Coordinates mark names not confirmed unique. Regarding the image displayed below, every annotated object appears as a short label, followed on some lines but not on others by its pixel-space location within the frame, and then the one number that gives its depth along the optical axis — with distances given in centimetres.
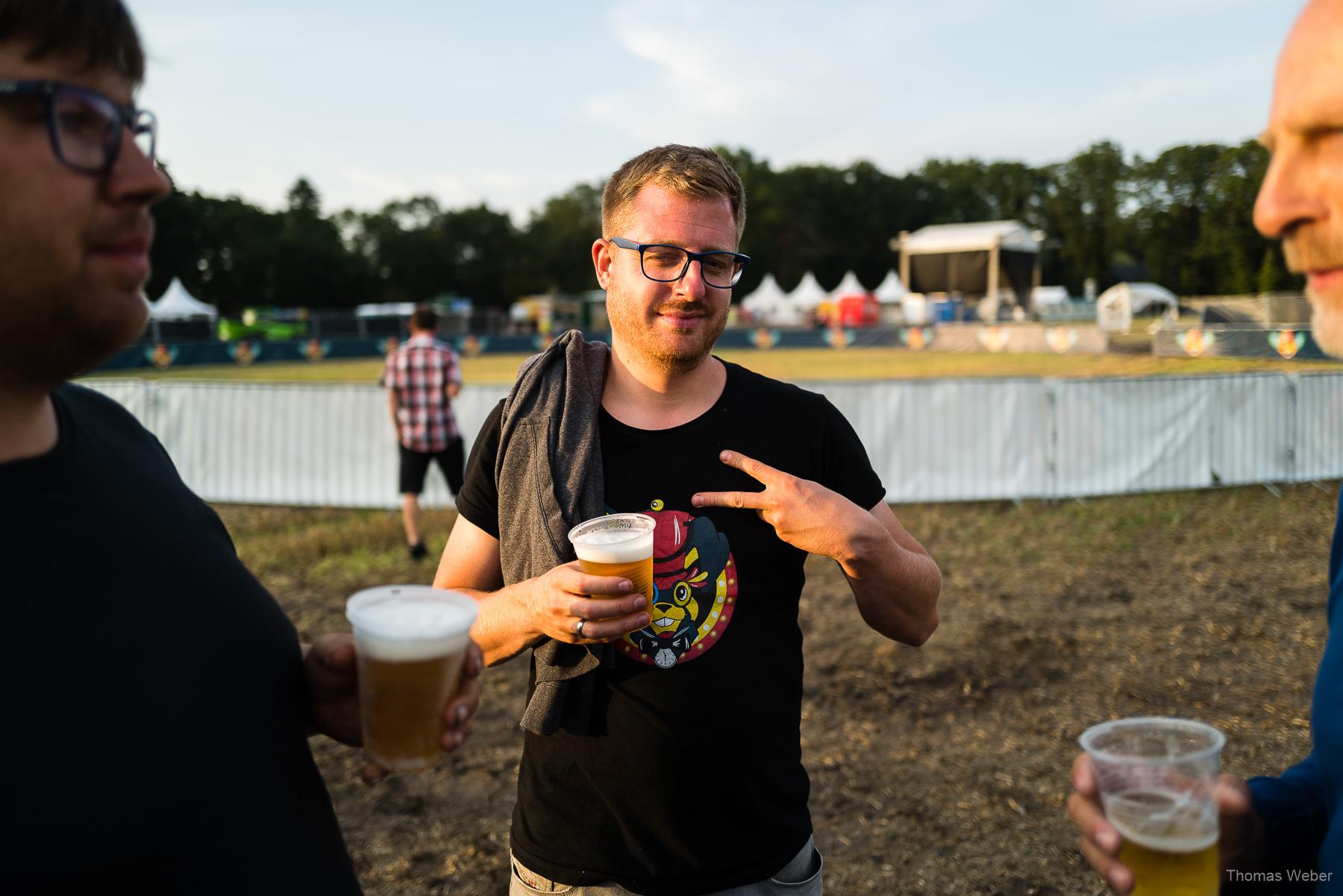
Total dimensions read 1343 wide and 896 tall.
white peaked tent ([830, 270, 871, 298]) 5728
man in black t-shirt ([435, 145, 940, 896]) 217
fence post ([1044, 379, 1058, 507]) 1043
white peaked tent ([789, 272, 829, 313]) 5759
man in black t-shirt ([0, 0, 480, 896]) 116
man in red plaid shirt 863
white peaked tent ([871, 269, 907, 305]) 5981
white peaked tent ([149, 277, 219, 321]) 3891
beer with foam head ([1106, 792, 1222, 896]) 132
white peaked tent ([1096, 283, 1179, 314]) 5053
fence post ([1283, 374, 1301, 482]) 1093
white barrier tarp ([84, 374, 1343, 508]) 1052
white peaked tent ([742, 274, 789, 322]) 5681
